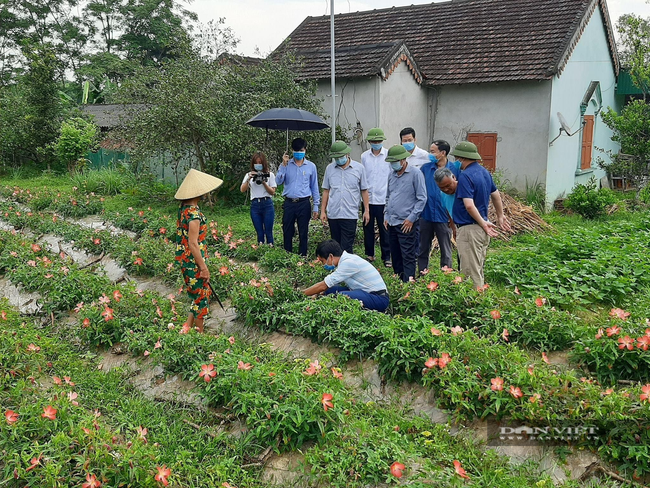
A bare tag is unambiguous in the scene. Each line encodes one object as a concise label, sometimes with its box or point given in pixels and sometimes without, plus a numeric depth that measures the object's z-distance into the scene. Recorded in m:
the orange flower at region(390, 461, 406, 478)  3.03
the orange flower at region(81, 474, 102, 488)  3.01
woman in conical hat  5.24
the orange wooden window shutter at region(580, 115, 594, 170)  15.26
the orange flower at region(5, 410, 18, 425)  3.46
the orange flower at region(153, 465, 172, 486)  3.05
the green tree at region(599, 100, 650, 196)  12.70
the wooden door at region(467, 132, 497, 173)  13.54
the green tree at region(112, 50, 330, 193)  11.55
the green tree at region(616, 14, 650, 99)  13.28
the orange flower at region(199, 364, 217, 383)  3.99
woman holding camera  8.04
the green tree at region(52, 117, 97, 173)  16.45
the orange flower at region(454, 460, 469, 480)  3.04
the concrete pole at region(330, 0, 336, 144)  10.06
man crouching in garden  5.38
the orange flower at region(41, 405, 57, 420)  3.46
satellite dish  13.02
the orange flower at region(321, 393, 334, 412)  3.46
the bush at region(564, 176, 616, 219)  12.52
